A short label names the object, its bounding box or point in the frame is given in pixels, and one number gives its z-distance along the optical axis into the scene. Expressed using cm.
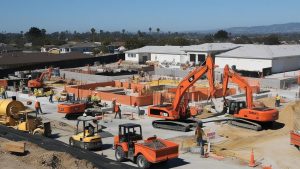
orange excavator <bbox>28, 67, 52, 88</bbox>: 4416
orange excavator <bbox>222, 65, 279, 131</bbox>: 2645
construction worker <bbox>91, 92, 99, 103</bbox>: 3449
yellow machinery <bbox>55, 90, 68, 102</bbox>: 3859
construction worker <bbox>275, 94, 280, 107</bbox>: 3491
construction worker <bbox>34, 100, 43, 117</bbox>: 3228
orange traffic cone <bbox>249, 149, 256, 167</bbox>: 1938
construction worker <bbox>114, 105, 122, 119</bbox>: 3092
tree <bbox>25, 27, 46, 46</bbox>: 18552
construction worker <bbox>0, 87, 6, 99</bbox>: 4028
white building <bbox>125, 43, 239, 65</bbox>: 6353
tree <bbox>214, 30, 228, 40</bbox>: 17165
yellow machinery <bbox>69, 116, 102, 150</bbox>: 2163
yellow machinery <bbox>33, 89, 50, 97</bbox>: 4094
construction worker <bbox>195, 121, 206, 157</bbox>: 2204
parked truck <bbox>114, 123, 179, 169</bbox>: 1819
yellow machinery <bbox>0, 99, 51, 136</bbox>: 2498
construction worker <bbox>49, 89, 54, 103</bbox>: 3811
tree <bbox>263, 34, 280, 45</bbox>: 12569
